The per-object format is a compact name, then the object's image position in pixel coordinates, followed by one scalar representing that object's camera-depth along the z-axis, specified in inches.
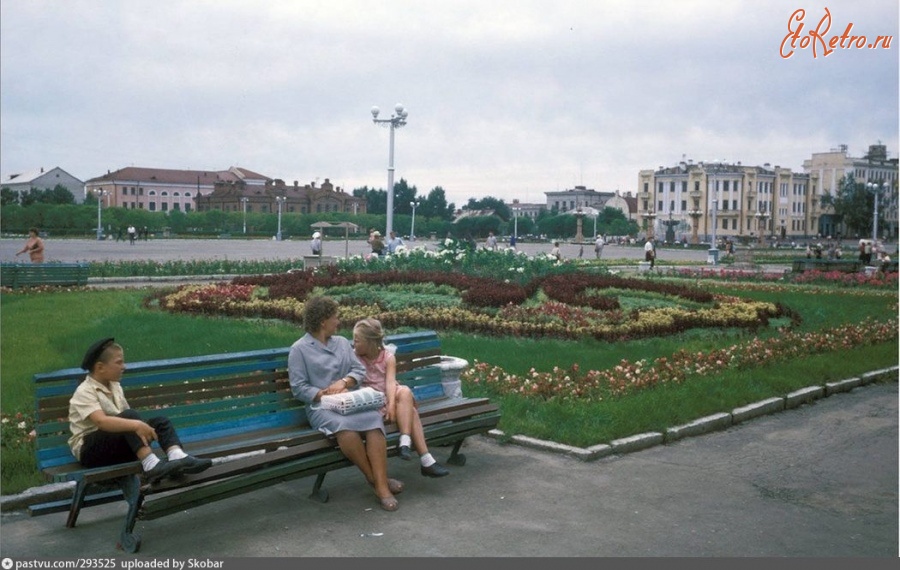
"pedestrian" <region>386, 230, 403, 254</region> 950.7
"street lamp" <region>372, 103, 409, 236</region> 960.9
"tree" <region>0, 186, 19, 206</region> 2632.9
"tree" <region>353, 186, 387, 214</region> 4800.7
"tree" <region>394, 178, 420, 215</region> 3762.3
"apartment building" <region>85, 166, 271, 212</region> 4382.4
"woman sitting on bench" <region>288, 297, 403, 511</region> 217.0
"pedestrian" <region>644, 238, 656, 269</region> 1295.5
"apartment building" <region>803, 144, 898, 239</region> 3179.1
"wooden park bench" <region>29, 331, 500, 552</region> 187.9
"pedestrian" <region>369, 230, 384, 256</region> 981.2
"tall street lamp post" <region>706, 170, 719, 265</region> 1680.0
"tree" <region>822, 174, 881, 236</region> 3405.5
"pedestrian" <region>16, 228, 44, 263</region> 783.7
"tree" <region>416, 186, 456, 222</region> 3900.1
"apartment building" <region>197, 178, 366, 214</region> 4367.6
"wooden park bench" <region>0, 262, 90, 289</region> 706.8
